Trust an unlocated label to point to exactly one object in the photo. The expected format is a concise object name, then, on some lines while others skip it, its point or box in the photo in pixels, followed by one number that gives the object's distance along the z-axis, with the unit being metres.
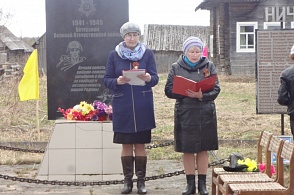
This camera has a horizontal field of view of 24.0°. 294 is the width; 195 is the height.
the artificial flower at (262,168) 7.22
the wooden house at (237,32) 33.94
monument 9.77
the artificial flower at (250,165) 7.11
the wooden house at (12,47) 57.94
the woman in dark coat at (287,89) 7.86
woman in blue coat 7.89
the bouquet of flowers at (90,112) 8.93
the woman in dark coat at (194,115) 7.54
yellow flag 13.04
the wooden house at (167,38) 54.72
